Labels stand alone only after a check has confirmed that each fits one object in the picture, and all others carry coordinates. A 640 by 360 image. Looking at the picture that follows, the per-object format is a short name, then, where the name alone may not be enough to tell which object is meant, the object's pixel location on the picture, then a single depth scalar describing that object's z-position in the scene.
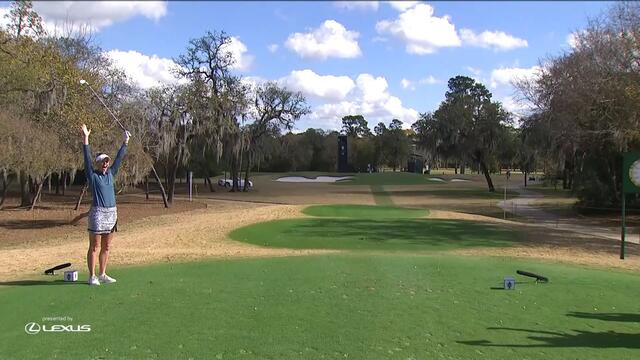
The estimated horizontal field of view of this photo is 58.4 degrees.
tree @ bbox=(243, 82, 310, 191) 56.16
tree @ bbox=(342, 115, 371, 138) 139.25
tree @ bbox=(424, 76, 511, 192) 53.94
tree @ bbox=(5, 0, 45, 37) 23.50
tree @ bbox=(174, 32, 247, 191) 37.22
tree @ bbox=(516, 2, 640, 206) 20.69
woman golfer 7.52
